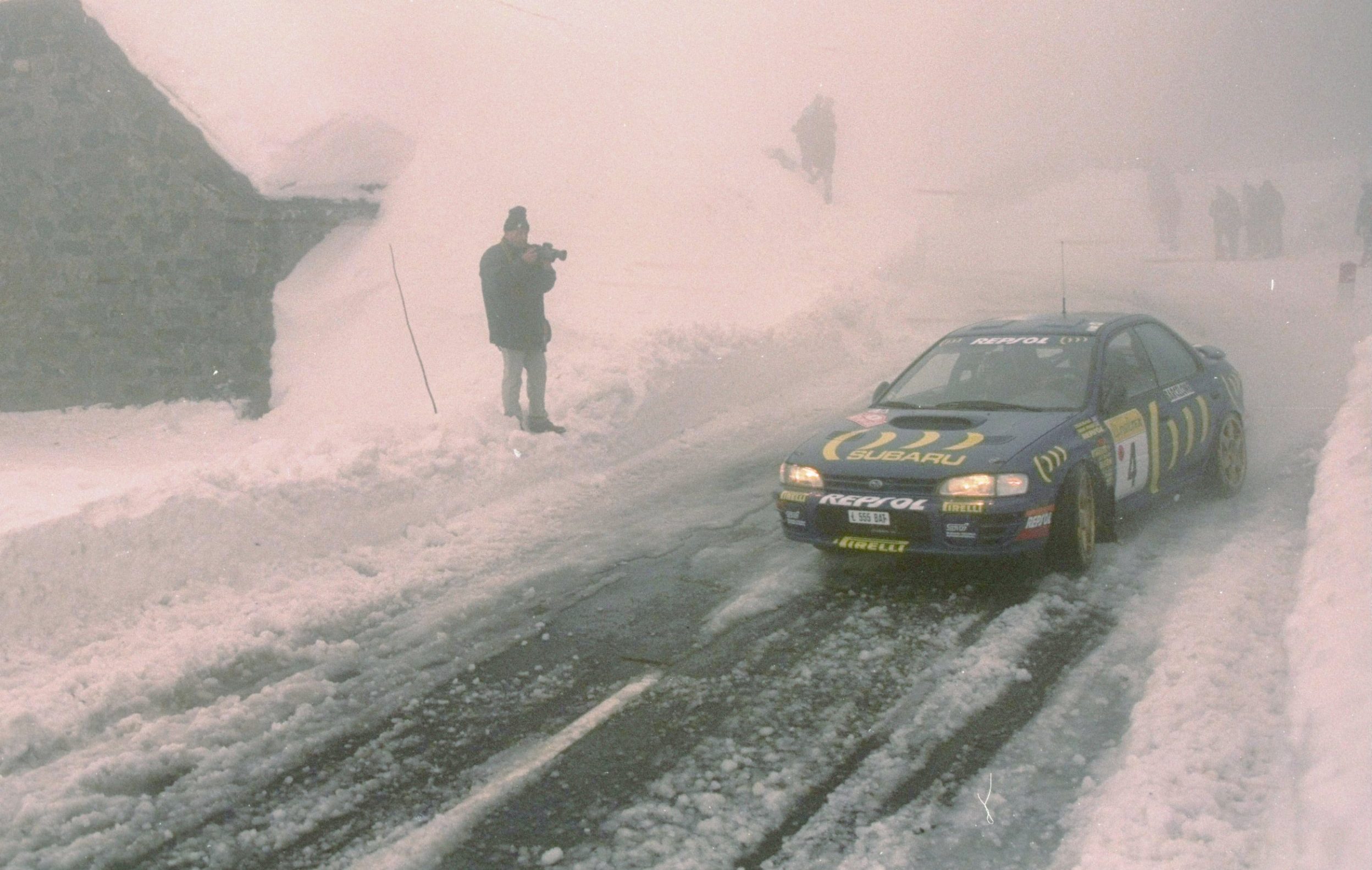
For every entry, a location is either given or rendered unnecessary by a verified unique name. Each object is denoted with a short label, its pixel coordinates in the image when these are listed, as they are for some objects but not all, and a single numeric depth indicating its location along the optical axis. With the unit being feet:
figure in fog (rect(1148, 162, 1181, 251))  100.99
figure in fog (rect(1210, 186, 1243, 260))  91.91
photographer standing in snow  30.99
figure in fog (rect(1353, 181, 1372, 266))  81.66
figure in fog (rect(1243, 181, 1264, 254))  94.79
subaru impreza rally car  19.04
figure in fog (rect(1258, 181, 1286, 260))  93.66
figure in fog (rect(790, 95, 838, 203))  81.71
